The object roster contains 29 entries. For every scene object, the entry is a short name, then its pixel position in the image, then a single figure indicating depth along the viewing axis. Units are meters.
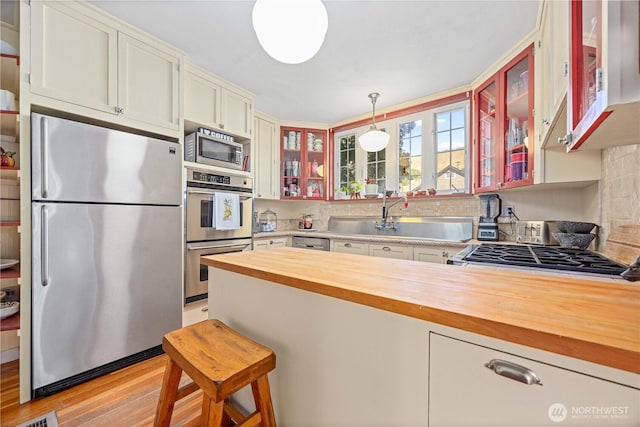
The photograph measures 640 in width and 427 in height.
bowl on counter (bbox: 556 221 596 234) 1.72
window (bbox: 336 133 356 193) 3.79
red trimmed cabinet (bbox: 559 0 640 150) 0.60
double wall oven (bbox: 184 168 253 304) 2.33
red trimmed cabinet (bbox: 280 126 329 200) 3.86
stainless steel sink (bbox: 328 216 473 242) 2.82
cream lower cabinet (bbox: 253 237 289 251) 3.18
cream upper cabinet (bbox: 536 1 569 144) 1.25
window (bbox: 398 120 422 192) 3.18
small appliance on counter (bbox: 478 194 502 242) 2.48
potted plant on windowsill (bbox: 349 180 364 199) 3.56
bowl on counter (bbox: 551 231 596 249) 1.67
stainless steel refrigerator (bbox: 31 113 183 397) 1.55
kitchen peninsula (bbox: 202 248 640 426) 0.48
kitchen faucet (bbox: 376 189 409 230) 3.24
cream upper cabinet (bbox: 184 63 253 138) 2.42
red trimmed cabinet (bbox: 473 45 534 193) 2.02
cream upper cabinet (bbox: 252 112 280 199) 3.51
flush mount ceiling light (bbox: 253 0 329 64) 1.11
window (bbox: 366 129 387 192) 3.47
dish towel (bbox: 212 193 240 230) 2.51
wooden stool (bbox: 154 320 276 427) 0.77
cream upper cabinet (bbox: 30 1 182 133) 1.59
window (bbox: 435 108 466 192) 2.89
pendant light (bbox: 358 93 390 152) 2.65
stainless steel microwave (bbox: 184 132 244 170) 2.46
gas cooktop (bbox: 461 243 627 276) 1.21
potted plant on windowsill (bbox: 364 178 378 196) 3.44
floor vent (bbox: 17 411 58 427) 1.33
